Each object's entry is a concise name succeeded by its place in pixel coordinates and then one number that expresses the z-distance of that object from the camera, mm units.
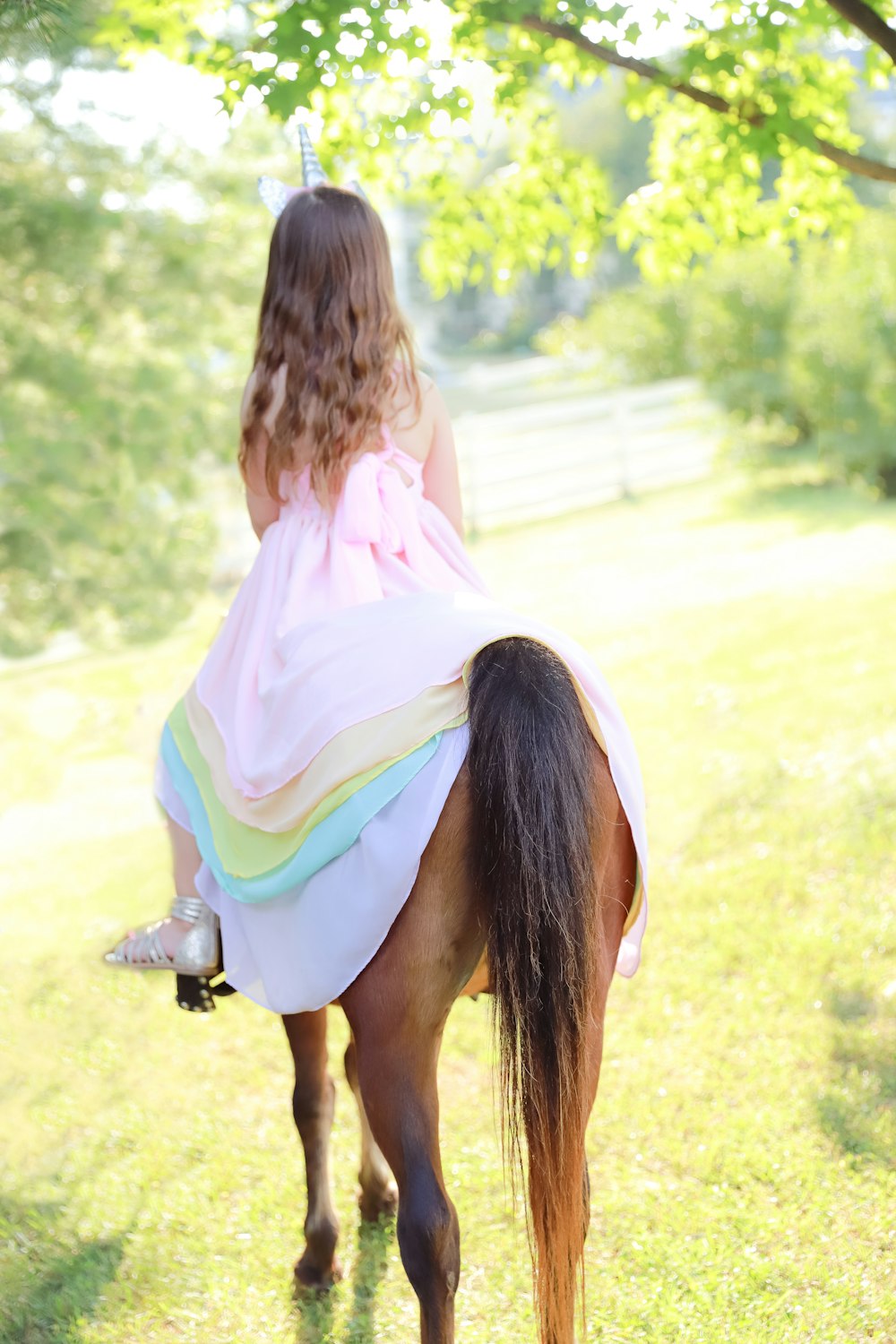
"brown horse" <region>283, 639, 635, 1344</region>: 1823
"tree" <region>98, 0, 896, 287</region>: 3684
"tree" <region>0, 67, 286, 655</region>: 8508
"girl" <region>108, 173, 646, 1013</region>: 1931
